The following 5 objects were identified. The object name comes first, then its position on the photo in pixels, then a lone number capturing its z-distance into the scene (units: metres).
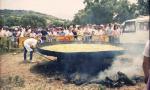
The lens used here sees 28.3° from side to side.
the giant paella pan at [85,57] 8.51
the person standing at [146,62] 3.84
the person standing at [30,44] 11.07
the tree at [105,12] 29.26
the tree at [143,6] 27.71
